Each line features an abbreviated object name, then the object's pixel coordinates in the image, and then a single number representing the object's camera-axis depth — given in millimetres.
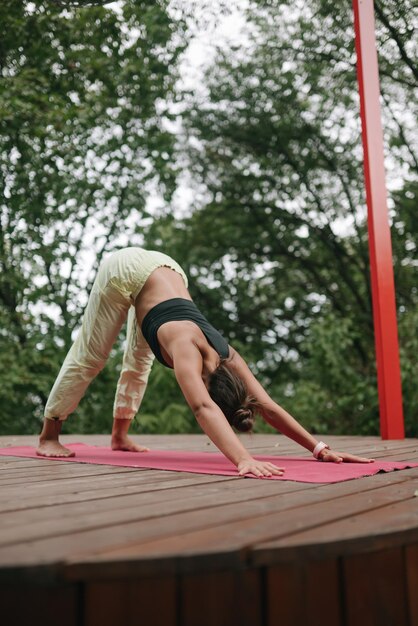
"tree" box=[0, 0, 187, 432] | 6152
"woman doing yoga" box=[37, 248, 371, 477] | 2252
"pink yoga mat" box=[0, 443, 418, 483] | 2111
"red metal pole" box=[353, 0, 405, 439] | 4203
